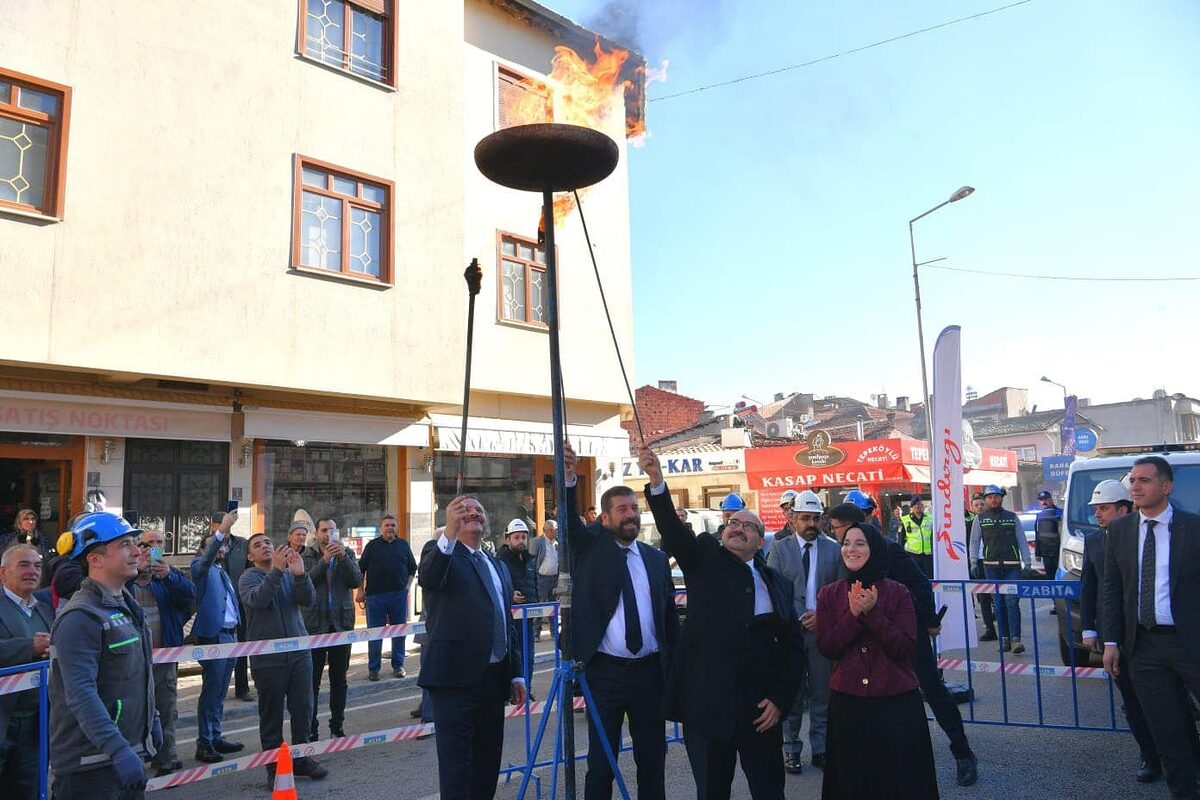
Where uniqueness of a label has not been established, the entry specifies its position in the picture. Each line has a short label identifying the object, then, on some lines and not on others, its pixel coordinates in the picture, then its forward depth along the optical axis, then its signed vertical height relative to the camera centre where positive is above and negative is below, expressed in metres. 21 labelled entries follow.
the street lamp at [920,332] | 25.70 +4.81
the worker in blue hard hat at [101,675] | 3.46 -0.69
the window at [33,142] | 10.46 +4.45
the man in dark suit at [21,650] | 4.51 -0.77
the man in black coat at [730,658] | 4.35 -0.82
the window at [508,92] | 16.92 +7.98
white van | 8.46 -0.02
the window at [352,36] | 13.73 +7.57
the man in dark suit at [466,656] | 4.77 -0.85
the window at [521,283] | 16.60 +4.19
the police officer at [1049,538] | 13.80 -0.73
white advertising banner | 9.06 +0.08
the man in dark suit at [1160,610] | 5.04 -0.71
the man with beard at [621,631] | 4.77 -0.73
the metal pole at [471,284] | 4.99 +1.26
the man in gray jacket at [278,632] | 6.46 -0.96
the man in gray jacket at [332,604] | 8.07 -1.04
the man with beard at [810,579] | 6.61 -0.65
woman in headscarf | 4.19 -0.94
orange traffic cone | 4.17 -1.31
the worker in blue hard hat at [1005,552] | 11.66 -0.79
